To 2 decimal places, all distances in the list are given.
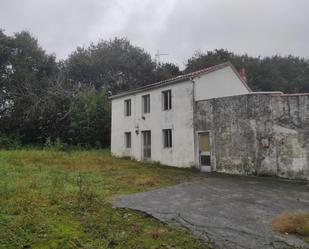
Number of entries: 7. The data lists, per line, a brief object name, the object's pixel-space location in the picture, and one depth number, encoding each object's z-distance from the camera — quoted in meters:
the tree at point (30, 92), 21.28
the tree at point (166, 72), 26.70
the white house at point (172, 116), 13.09
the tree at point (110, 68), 28.85
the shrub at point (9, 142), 20.08
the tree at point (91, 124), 20.34
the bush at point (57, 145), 18.73
